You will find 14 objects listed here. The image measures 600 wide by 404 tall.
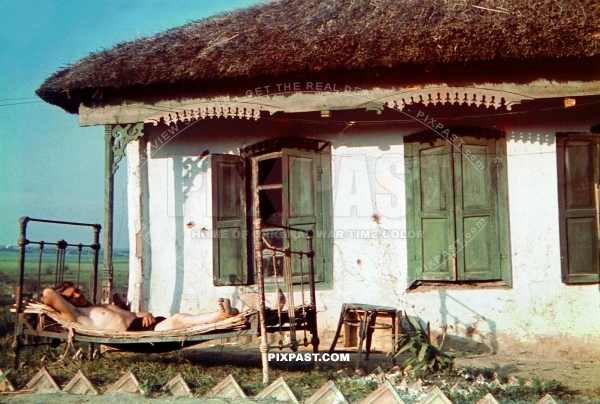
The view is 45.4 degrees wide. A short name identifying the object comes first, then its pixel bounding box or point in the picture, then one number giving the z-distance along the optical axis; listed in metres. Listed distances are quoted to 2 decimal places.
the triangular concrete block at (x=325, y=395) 4.68
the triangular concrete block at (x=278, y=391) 5.00
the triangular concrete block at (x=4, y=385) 6.00
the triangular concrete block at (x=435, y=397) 4.37
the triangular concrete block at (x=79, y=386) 5.71
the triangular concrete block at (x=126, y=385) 5.57
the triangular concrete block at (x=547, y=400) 4.32
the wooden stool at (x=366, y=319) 6.56
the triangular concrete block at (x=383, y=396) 4.46
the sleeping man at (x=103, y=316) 6.28
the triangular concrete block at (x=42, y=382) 5.92
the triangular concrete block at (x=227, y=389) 5.24
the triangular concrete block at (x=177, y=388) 5.45
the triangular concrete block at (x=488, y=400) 4.29
